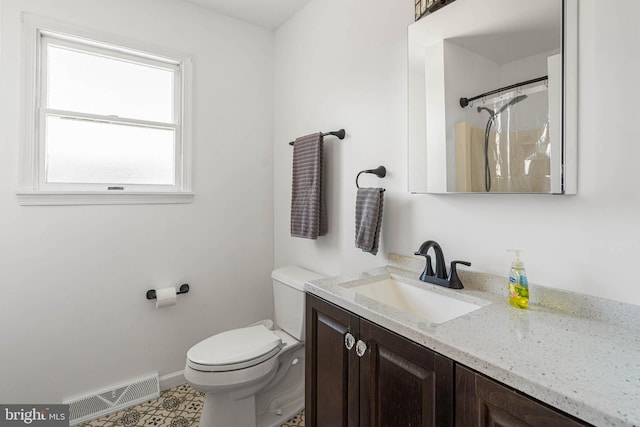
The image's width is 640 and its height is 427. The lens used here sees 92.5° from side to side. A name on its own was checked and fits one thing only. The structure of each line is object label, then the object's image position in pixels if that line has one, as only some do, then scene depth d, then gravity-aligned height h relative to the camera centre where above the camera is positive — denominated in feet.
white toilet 4.72 -2.53
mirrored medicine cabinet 3.05 +1.33
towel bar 5.65 +1.45
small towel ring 4.93 +0.66
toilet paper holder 6.36 -1.68
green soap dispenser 3.10 -0.76
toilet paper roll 6.23 -1.75
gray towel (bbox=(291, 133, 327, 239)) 5.89 +0.43
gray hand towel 4.64 -0.12
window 5.49 +1.73
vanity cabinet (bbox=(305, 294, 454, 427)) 2.52 -1.62
